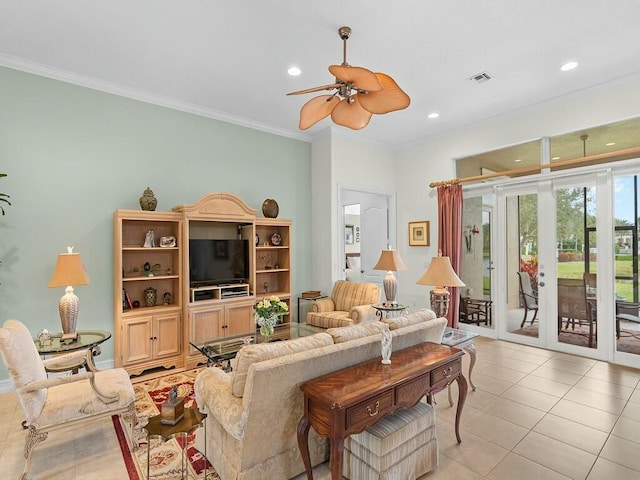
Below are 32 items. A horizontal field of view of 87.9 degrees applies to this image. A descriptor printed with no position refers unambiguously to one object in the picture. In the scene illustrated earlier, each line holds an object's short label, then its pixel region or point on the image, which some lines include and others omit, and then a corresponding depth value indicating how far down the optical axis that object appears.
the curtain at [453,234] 5.38
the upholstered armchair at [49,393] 2.08
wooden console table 1.71
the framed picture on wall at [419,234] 5.89
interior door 6.45
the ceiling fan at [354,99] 2.32
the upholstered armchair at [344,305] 4.49
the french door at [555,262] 4.18
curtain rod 3.87
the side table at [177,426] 1.71
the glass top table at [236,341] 3.01
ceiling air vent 3.77
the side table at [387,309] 3.92
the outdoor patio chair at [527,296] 4.86
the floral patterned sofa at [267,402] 1.82
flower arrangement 3.28
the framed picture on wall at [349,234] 8.35
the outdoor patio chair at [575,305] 4.29
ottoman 1.91
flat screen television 4.29
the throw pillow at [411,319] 2.57
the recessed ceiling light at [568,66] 3.56
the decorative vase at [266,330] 3.29
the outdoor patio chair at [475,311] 5.36
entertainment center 3.79
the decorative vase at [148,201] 3.96
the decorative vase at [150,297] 4.06
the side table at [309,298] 5.35
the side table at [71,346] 2.61
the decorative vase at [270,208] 5.05
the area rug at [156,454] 2.16
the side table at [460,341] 3.11
